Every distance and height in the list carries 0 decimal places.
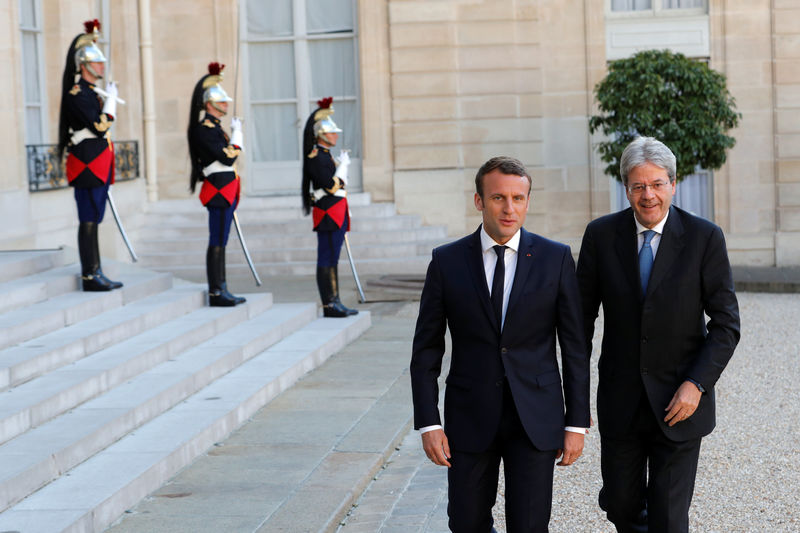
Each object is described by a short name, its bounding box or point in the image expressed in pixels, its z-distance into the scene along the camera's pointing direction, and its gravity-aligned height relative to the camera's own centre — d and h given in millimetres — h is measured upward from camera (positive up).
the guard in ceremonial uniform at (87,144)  14834 -443
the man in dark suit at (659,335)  6672 -867
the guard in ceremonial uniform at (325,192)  17482 -985
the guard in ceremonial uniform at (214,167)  16290 -697
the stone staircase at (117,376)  9025 -1729
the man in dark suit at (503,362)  6388 -899
